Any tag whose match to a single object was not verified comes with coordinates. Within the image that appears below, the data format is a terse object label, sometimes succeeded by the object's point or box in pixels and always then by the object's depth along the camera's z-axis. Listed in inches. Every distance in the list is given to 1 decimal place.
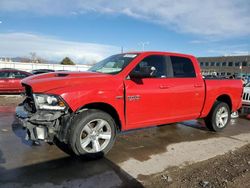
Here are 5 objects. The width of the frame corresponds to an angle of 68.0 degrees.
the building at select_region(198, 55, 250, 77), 2245.2
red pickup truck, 118.5
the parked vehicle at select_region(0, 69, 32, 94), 390.3
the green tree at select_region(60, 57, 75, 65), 2044.4
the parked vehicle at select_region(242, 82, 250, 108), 261.0
